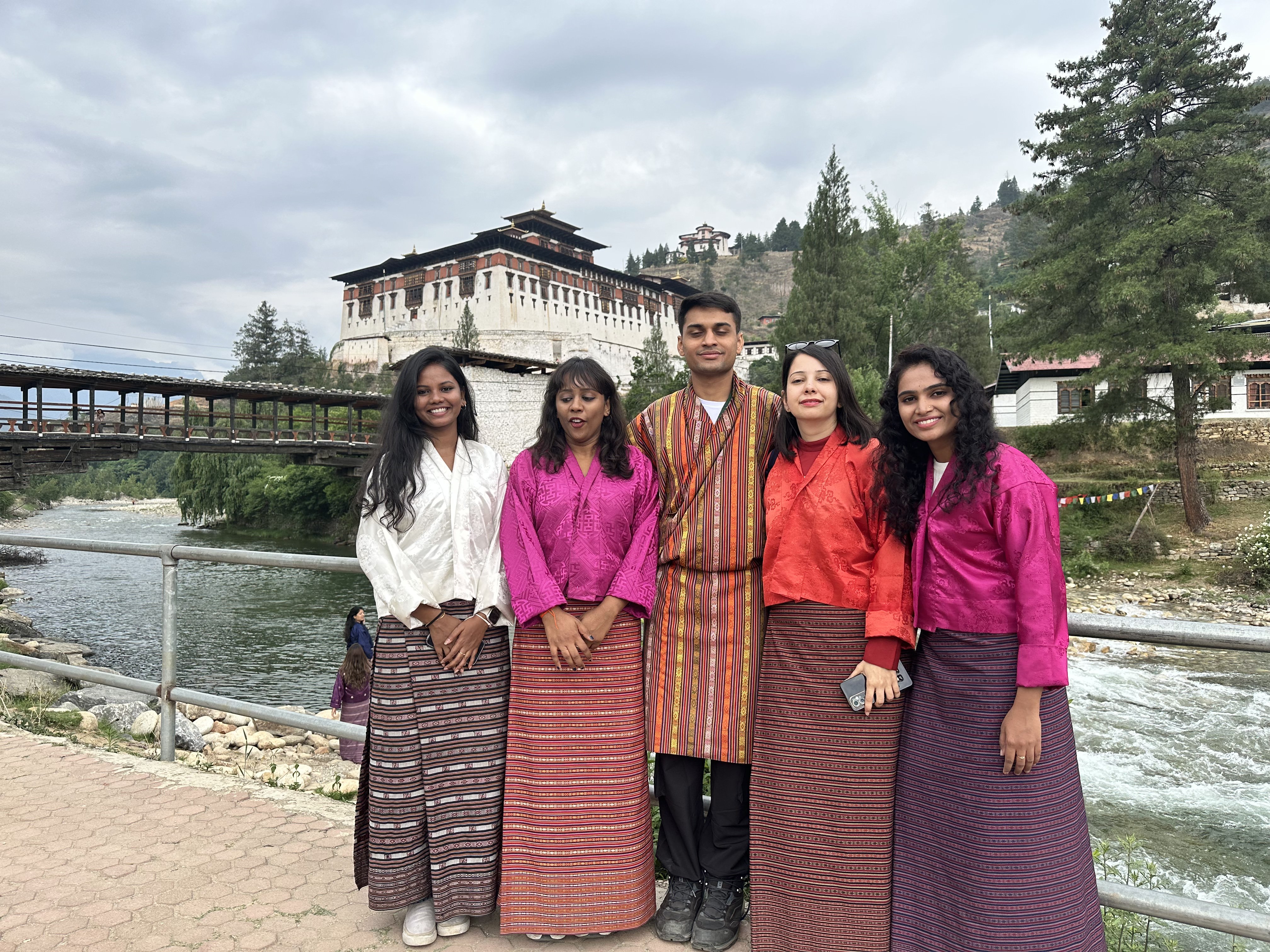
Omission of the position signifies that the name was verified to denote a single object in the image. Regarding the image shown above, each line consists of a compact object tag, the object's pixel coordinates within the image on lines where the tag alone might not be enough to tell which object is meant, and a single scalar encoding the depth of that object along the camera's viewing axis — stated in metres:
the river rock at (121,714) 5.96
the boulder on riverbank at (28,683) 5.84
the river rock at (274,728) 8.16
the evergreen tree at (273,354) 48.22
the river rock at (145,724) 5.95
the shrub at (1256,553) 12.59
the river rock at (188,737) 5.90
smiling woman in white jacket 2.05
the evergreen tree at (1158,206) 14.34
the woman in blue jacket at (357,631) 5.77
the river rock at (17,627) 11.59
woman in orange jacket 1.82
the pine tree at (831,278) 24.67
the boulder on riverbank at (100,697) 7.03
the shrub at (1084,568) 14.20
